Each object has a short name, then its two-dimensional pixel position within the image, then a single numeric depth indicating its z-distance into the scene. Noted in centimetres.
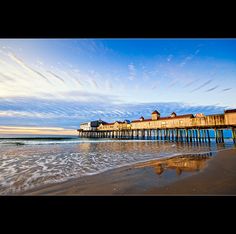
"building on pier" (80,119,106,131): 5431
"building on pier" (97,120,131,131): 3939
